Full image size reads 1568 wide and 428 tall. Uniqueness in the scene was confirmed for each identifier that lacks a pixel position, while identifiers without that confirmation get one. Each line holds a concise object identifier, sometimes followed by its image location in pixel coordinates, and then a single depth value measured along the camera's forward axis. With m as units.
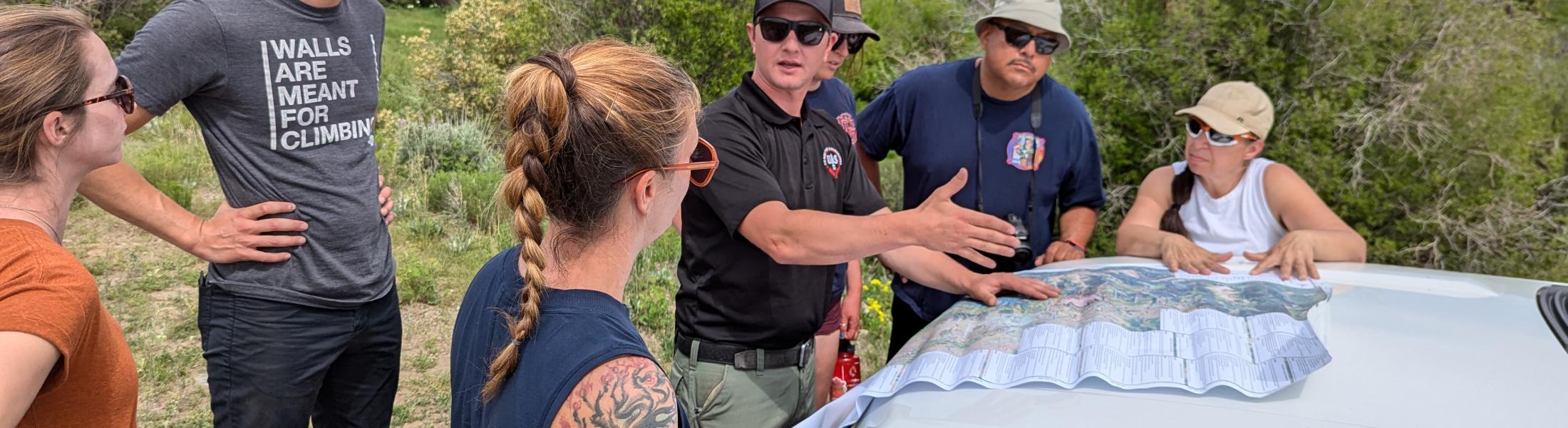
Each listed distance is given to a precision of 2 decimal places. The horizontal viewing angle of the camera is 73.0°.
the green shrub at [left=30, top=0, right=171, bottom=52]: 6.60
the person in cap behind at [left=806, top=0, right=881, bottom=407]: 3.22
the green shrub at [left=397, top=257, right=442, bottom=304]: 5.52
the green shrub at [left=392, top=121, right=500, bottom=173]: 7.14
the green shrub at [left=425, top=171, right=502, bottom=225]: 6.57
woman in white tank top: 2.86
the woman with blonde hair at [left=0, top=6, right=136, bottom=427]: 1.30
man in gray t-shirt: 2.20
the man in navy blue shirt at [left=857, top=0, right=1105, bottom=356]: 3.06
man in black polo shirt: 2.13
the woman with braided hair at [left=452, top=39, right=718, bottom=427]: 1.23
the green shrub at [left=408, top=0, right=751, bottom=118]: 7.19
